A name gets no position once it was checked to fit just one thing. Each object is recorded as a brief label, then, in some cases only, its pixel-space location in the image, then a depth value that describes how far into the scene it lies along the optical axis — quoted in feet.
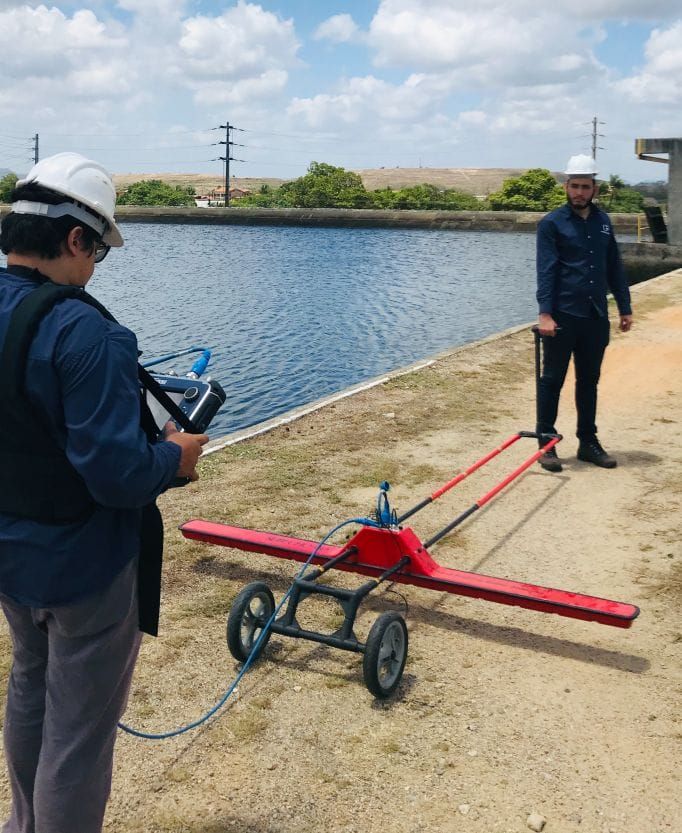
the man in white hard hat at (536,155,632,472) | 22.15
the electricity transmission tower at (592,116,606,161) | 323.57
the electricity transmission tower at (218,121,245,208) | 297.33
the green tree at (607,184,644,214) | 216.54
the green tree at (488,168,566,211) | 223.10
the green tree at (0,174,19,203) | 275.22
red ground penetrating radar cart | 12.45
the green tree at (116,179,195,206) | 283.18
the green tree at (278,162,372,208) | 253.03
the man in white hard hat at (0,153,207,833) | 6.91
